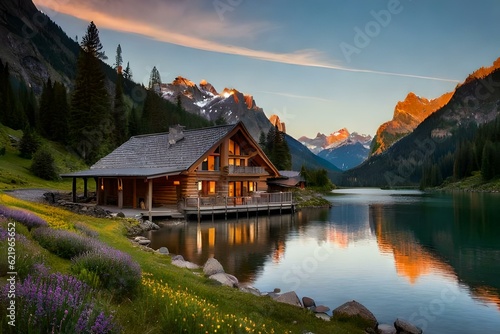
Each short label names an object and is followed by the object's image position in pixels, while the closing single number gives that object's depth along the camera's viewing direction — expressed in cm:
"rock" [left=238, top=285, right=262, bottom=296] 1600
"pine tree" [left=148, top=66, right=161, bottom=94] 16876
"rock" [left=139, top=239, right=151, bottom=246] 2609
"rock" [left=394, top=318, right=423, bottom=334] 1321
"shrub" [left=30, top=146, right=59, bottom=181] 5738
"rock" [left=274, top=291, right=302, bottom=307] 1484
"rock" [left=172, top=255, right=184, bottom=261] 2119
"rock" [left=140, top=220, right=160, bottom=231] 3331
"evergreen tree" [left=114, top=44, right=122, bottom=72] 16675
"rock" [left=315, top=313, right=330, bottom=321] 1328
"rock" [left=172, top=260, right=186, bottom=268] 1909
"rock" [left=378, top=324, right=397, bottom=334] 1291
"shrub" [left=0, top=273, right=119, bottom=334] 534
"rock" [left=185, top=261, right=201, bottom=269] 1942
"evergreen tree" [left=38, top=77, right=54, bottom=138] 7312
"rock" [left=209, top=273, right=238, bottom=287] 1620
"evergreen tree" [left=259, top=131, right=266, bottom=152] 12646
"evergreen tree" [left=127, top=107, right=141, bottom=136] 8844
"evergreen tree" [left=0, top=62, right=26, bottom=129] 7156
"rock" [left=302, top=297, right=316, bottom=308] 1579
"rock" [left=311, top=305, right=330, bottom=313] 1499
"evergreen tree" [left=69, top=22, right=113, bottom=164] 6844
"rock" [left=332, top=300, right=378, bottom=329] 1327
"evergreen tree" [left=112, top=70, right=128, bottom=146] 8162
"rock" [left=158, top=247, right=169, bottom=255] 2305
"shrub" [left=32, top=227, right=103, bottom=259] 1137
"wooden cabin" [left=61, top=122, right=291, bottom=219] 4338
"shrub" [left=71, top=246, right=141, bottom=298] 913
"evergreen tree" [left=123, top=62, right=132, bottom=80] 17450
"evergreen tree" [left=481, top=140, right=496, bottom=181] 13225
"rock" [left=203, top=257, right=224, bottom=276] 1776
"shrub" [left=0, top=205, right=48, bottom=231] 1250
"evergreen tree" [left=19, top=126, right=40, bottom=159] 6138
